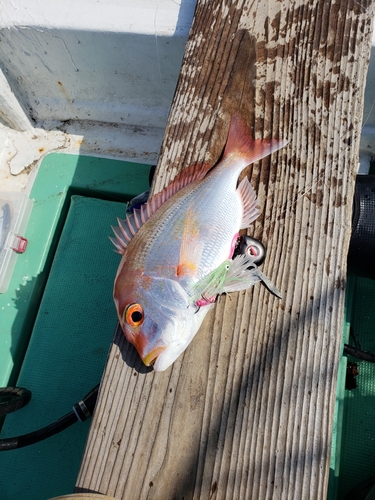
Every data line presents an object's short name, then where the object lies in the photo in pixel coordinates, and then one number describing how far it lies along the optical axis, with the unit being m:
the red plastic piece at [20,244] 0.59
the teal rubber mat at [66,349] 0.48
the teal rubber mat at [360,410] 0.48
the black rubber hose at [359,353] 0.48
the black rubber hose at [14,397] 0.46
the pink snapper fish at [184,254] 0.31
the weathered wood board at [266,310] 0.30
